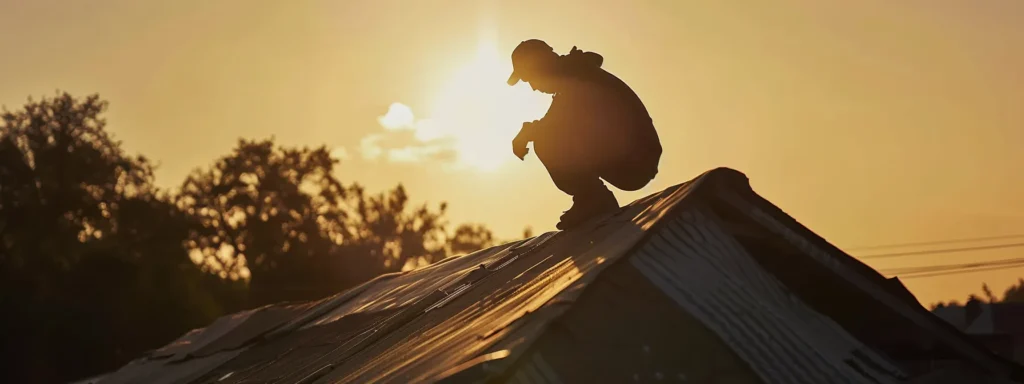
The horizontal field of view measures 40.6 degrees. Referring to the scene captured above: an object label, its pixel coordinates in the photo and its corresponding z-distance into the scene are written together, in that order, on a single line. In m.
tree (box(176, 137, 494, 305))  76.25
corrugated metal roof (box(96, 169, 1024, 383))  6.64
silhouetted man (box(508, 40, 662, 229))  10.21
